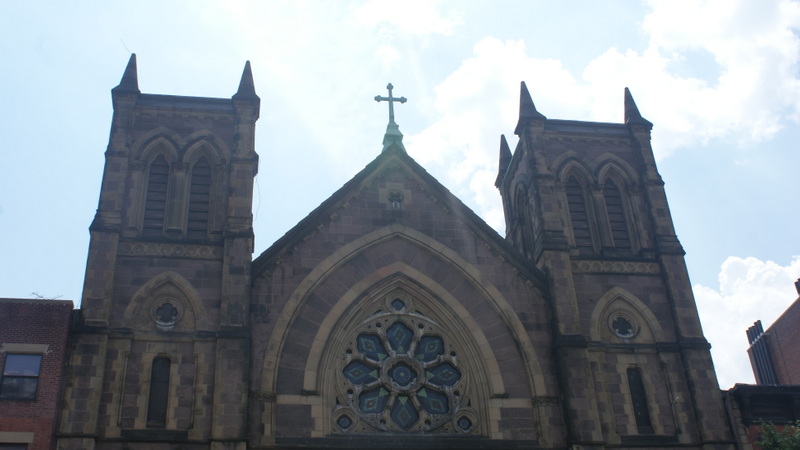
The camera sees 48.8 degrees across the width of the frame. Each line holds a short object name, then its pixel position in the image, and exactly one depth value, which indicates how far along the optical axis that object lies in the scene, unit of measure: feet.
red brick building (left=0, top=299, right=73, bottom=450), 70.59
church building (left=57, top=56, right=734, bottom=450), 74.64
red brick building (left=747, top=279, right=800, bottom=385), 117.39
